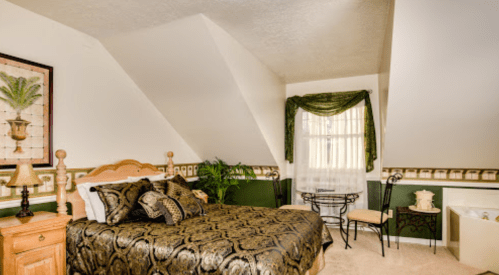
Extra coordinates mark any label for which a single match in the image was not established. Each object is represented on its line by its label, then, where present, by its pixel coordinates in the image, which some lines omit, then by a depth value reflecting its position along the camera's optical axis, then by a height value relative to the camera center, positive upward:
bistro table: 3.95 -0.85
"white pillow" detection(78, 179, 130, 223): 2.72 -0.66
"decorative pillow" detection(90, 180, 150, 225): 2.64 -0.60
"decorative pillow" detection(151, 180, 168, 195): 3.05 -0.54
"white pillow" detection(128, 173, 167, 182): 3.24 -0.50
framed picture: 2.54 +0.24
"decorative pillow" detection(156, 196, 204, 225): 2.63 -0.70
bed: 1.94 -0.83
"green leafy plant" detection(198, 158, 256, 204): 4.86 -0.68
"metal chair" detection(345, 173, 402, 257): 3.63 -1.04
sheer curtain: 4.75 -0.25
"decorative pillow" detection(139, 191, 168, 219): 2.68 -0.64
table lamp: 2.29 -0.36
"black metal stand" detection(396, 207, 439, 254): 3.93 -1.21
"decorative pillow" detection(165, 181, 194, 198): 3.03 -0.58
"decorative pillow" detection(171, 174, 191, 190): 3.49 -0.54
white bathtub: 3.12 -1.19
